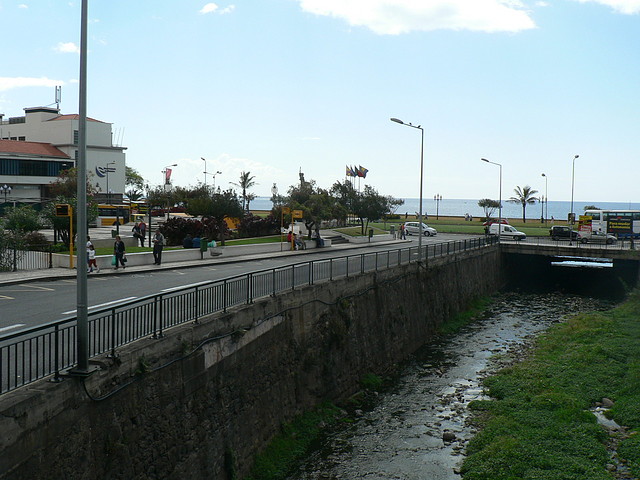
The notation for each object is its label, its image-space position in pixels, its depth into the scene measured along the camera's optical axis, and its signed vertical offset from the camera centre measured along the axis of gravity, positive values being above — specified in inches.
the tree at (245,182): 4478.3 +215.8
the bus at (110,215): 2536.9 -16.5
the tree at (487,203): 4559.5 +96.9
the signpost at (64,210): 1086.4 -0.1
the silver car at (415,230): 2622.0 -58.0
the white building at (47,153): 2832.2 +286.6
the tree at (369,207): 2445.9 +30.2
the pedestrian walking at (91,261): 1102.4 -87.2
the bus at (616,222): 2539.4 -11.8
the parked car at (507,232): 2399.1 -57.1
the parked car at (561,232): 2393.0 -52.7
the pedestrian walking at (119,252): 1148.5 -73.8
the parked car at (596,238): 2112.9 -64.9
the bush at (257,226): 2111.2 -42.8
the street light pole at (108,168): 3351.4 +229.9
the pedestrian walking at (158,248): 1256.2 -71.4
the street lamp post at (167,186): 2389.6 +96.3
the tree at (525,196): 4229.8 +140.1
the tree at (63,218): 1369.3 -15.9
